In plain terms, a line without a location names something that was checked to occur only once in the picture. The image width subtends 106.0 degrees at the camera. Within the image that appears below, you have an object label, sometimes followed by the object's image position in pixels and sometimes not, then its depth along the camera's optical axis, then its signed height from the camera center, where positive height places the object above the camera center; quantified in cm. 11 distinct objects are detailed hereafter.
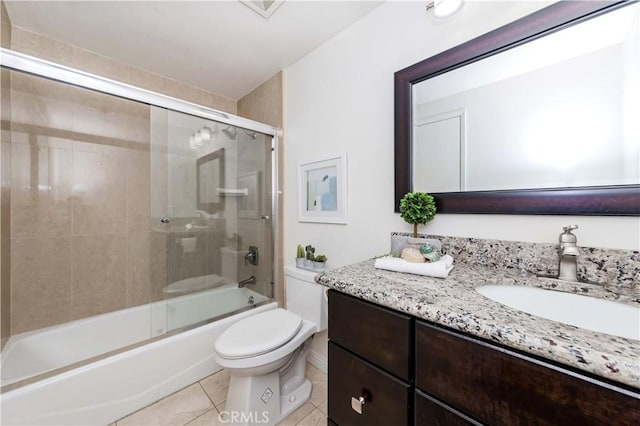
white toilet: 118 -73
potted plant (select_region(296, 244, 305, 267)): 171 -32
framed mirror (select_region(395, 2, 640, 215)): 75 +36
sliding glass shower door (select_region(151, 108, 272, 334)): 180 -5
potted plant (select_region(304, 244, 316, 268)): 167 -31
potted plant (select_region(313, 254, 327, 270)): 164 -34
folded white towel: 82 -20
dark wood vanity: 41 -36
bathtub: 115 -86
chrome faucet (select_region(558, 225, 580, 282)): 75 -15
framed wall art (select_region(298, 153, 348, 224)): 156 +15
